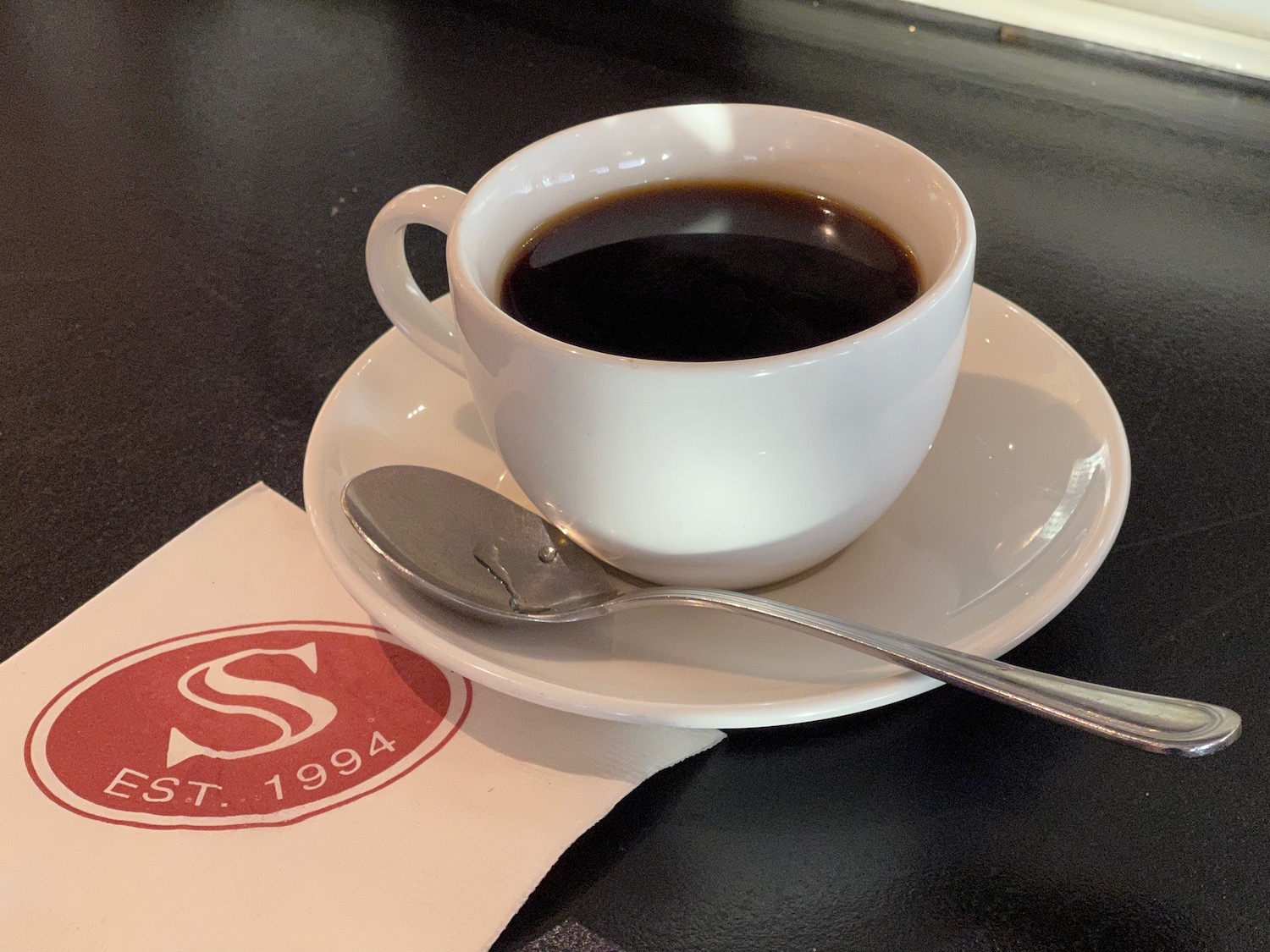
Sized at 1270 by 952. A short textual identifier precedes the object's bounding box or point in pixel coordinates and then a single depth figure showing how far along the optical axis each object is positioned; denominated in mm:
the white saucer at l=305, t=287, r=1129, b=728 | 429
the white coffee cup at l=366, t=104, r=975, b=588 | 411
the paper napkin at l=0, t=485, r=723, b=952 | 395
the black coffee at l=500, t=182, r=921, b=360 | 505
